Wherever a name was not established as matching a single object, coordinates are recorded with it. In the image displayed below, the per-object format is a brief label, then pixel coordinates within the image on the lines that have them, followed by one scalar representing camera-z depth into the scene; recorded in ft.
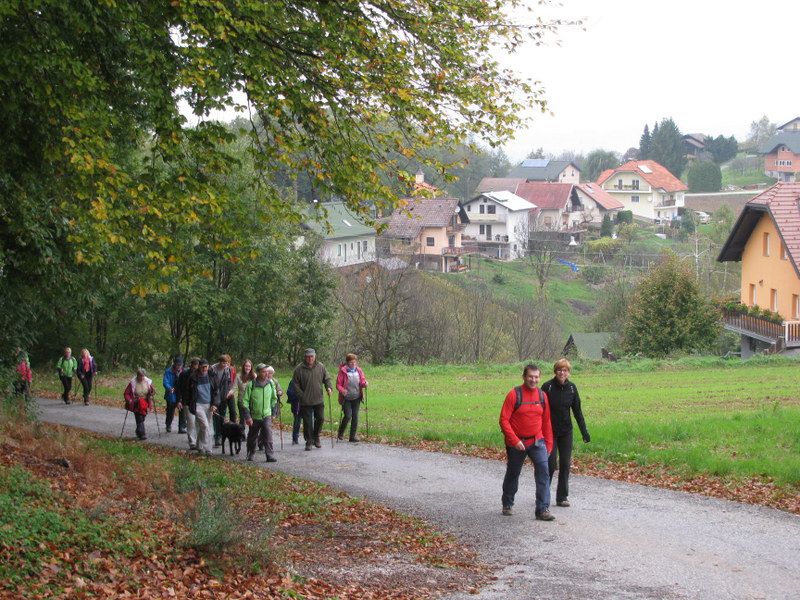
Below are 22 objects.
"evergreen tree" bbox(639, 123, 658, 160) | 495.41
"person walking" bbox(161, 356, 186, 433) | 67.67
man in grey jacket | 60.49
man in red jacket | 39.09
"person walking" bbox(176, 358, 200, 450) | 60.39
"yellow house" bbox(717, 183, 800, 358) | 153.07
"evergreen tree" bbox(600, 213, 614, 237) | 333.83
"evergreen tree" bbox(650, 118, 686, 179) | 480.23
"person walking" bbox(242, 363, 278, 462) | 56.24
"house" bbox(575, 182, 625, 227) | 364.58
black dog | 57.77
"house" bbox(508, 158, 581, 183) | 449.89
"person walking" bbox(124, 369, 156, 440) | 66.08
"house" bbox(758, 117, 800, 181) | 429.38
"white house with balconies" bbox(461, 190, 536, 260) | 317.63
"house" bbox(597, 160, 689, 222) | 400.26
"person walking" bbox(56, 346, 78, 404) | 89.81
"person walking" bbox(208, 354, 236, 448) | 61.05
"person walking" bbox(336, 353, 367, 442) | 62.69
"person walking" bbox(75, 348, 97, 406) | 90.89
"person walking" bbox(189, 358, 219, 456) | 59.06
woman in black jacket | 40.81
